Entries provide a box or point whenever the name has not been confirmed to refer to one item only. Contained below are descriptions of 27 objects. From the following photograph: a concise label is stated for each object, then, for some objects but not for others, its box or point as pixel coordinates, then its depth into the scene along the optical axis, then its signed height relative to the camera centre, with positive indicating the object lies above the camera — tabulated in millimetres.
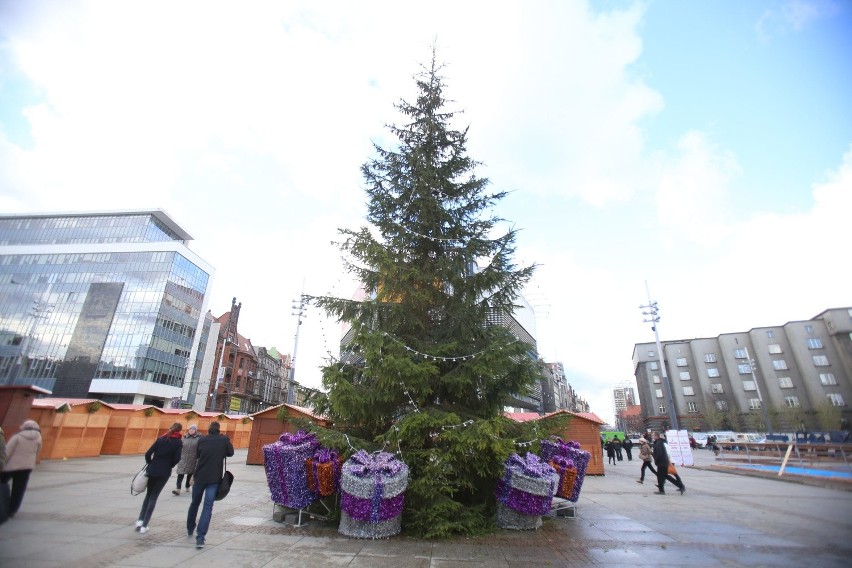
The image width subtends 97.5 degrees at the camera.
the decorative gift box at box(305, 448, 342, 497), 6992 -797
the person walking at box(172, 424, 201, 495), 10172 -743
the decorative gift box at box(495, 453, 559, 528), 6996 -1074
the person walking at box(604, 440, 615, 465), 27203 -1526
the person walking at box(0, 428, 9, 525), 4328 -857
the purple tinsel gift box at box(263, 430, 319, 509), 7176 -845
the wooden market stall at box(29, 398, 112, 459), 15711 +29
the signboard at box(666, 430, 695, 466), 22844 -1154
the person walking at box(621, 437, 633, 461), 28633 -1407
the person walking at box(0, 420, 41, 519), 6715 -590
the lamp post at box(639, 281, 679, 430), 32594 +9384
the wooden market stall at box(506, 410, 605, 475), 17719 -333
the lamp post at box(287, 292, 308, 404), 25384 +7649
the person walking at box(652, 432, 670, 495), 11859 -965
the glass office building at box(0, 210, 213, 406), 56125 +17829
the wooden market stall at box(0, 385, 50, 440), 10484 +543
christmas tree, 6812 +1954
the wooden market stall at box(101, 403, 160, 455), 20625 -170
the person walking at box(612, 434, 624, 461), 27594 -1354
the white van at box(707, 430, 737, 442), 48344 -875
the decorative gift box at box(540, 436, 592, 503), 8695 -596
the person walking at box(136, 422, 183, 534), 6397 -674
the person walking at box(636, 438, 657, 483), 14578 -981
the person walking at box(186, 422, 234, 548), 6055 -681
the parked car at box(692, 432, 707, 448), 51750 -1324
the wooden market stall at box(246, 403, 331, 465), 18786 -174
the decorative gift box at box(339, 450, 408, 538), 6328 -1105
